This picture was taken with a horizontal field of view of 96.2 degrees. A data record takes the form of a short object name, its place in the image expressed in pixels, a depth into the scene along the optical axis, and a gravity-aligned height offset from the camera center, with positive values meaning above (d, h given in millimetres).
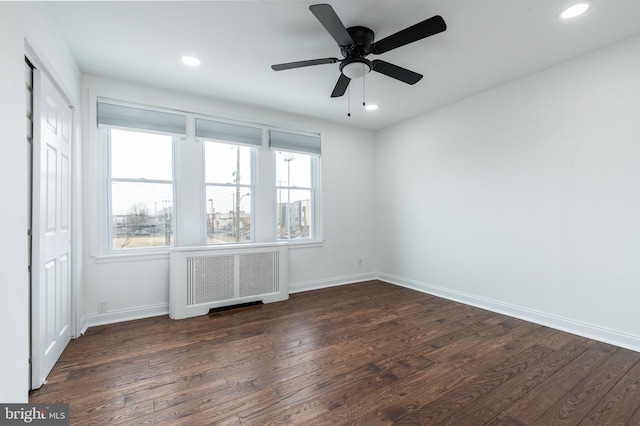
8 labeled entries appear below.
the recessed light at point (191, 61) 2819 +1561
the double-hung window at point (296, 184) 4441 +514
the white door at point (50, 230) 2002 -93
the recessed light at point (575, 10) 2143 +1547
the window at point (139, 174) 3320 +531
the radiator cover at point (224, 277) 3391 -770
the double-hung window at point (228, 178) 3877 +542
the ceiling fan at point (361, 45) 1898 +1285
